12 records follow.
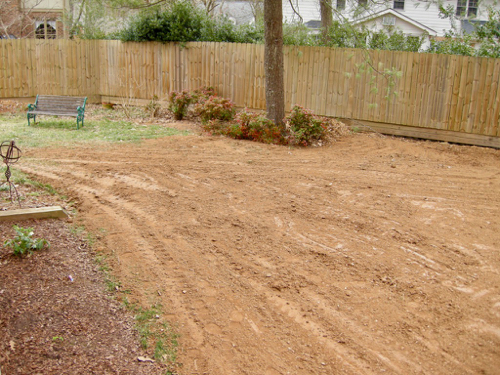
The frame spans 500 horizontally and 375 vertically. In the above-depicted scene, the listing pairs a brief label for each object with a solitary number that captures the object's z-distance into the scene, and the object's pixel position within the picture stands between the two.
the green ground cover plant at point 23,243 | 4.51
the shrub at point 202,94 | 12.77
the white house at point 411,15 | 23.23
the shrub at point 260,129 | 10.39
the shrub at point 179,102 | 12.82
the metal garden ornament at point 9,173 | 5.69
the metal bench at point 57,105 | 12.06
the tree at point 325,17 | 14.05
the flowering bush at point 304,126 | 10.45
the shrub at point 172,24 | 14.05
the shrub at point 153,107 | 13.38
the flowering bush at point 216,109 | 11.91
